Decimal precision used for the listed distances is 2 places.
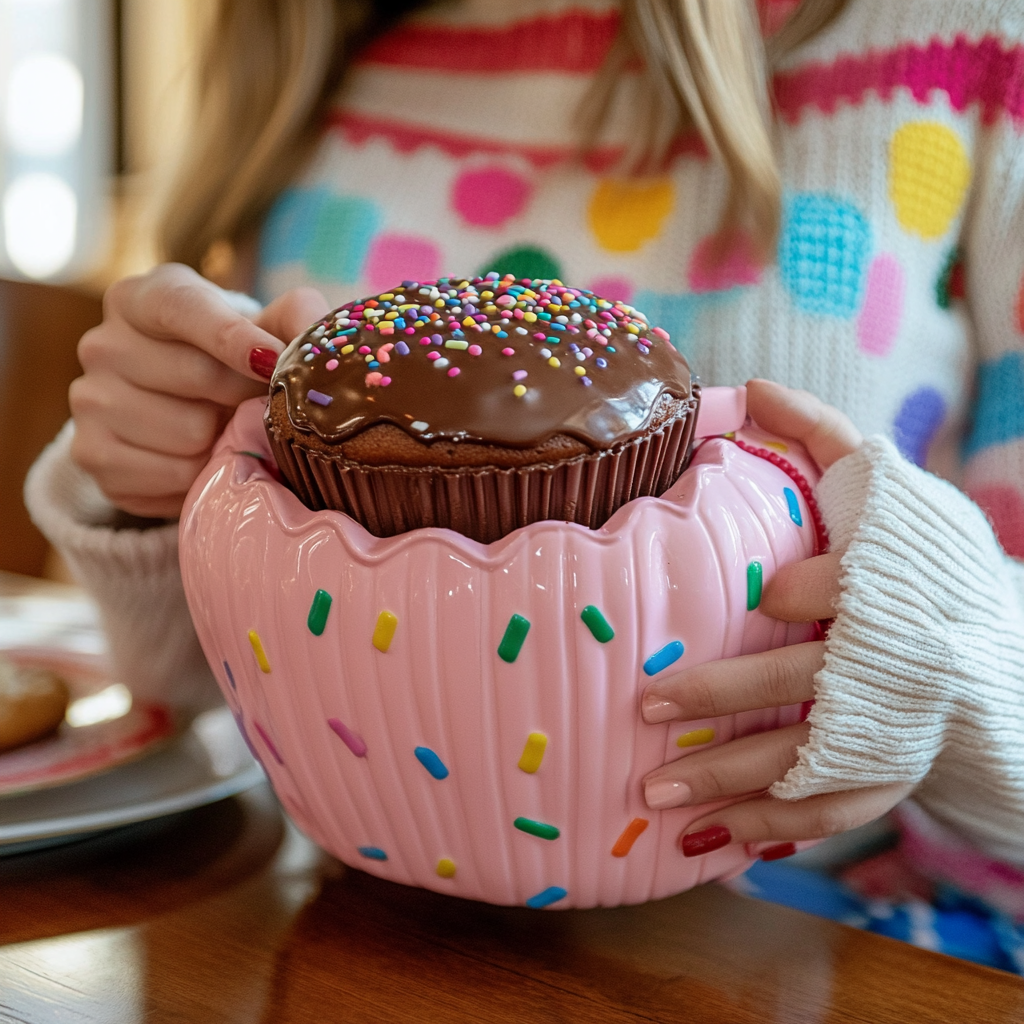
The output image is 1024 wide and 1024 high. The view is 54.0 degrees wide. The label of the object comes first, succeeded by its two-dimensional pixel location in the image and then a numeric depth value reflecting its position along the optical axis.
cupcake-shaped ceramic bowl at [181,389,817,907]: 0.40
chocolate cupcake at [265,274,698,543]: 0.43
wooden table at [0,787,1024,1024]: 0.44
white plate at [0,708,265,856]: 0.53
